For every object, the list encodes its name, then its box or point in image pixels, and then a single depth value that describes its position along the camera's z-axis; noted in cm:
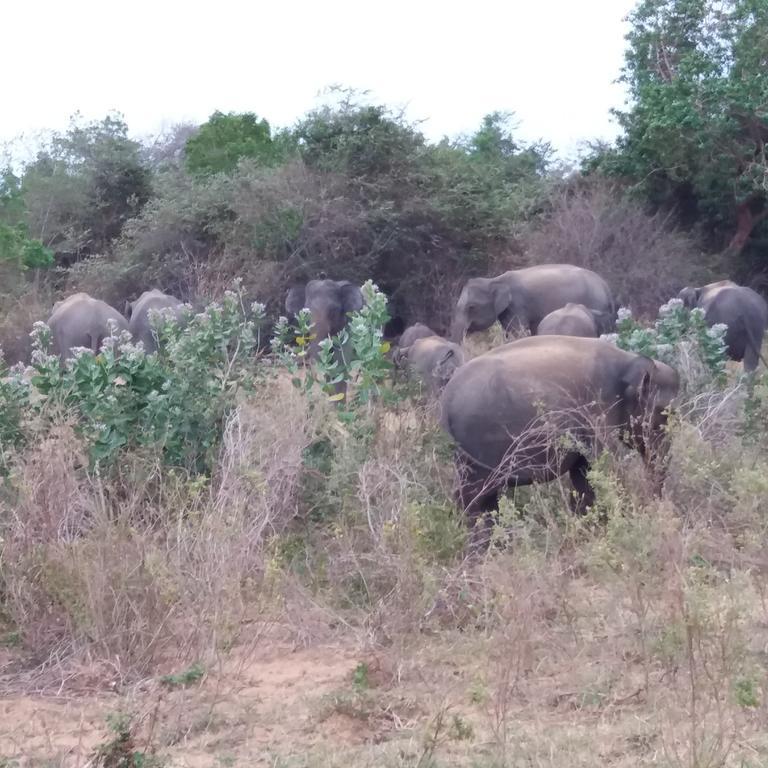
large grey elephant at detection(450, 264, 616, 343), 3108
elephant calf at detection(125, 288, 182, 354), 2941
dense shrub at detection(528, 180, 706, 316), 3828
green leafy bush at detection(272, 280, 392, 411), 1527
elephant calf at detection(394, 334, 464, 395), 1944
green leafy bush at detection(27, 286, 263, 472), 1366
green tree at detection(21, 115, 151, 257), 4466
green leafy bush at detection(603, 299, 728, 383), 1764
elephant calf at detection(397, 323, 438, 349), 2594
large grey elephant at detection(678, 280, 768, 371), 2803
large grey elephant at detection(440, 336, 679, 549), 1362
